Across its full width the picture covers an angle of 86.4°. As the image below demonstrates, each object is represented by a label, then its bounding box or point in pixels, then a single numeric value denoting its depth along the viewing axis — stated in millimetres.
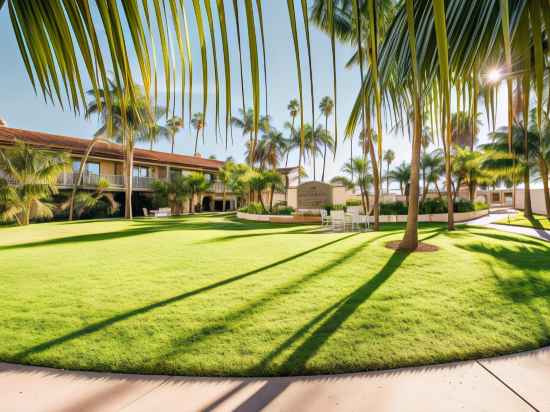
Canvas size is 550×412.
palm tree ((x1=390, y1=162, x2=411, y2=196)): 36688
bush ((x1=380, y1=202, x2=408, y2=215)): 21484
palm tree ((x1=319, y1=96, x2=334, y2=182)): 41394
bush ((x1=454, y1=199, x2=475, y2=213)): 22766
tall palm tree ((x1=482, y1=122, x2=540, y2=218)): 20312
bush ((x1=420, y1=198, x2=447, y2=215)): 21875
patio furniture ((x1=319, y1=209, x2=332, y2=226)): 16600
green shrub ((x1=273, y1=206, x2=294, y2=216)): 23380
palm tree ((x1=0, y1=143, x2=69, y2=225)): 17656
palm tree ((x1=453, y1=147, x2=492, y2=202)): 25116
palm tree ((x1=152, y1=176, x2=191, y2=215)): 30094
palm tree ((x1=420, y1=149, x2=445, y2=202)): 32938
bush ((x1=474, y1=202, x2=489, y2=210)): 26275
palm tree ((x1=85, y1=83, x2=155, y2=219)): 21609
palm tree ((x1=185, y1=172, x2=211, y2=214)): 31266
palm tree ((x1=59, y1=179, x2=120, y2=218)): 24031
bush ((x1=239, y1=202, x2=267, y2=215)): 25406
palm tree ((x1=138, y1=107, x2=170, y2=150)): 30503
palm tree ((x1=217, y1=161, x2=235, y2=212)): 33156
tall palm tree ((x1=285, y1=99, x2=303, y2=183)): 39450
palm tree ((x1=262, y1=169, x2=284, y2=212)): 27812
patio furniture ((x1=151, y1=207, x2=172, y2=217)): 28266
